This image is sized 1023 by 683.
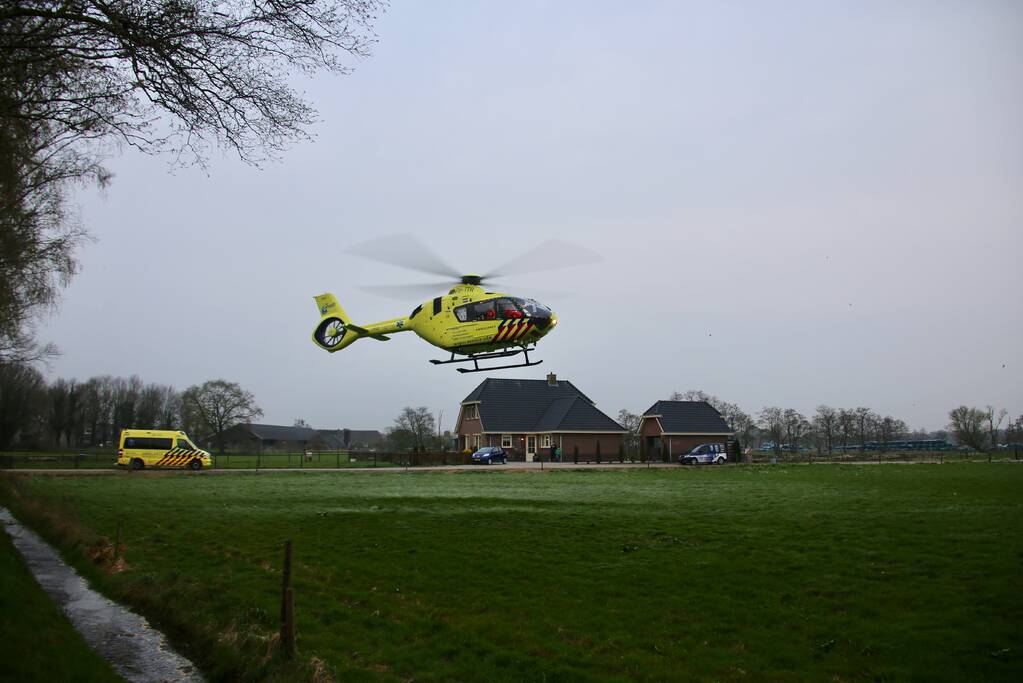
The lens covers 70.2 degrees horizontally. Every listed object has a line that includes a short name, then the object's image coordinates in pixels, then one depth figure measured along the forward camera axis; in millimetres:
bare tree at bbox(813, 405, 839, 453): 97375
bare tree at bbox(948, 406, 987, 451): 94500
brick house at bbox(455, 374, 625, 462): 60469
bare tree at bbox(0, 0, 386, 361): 7879
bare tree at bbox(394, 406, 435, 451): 80188
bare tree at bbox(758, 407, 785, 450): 100625
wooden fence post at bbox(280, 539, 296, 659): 9312
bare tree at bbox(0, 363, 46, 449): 67750
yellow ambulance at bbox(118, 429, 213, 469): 42844
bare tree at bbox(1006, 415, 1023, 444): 118312
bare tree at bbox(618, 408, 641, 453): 67425
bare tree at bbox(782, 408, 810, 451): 101000
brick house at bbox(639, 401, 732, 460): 59969
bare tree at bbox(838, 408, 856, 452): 99250
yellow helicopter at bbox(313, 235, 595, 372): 23297
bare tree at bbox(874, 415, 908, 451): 103938
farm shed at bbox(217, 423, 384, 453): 90700
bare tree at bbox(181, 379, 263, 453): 77062
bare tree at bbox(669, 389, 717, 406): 113888
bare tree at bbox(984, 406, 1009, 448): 96938
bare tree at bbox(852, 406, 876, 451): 102312
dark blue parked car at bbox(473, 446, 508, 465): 50812
